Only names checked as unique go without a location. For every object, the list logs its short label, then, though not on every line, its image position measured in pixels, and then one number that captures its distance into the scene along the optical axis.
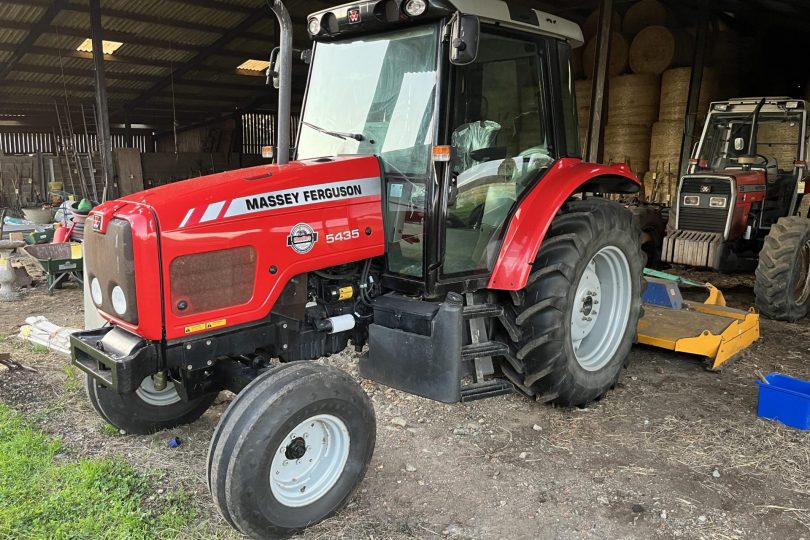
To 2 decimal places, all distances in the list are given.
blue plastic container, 3.21
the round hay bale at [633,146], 10.06
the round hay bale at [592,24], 10.48
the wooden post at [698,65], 9.06
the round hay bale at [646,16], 10.12
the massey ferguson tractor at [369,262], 2.29
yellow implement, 3.84
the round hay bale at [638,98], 9.97
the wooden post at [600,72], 7.76
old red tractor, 5.90
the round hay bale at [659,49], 9.73
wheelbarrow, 5.83
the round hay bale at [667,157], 9.44
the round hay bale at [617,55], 10.34
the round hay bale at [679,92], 9.47
